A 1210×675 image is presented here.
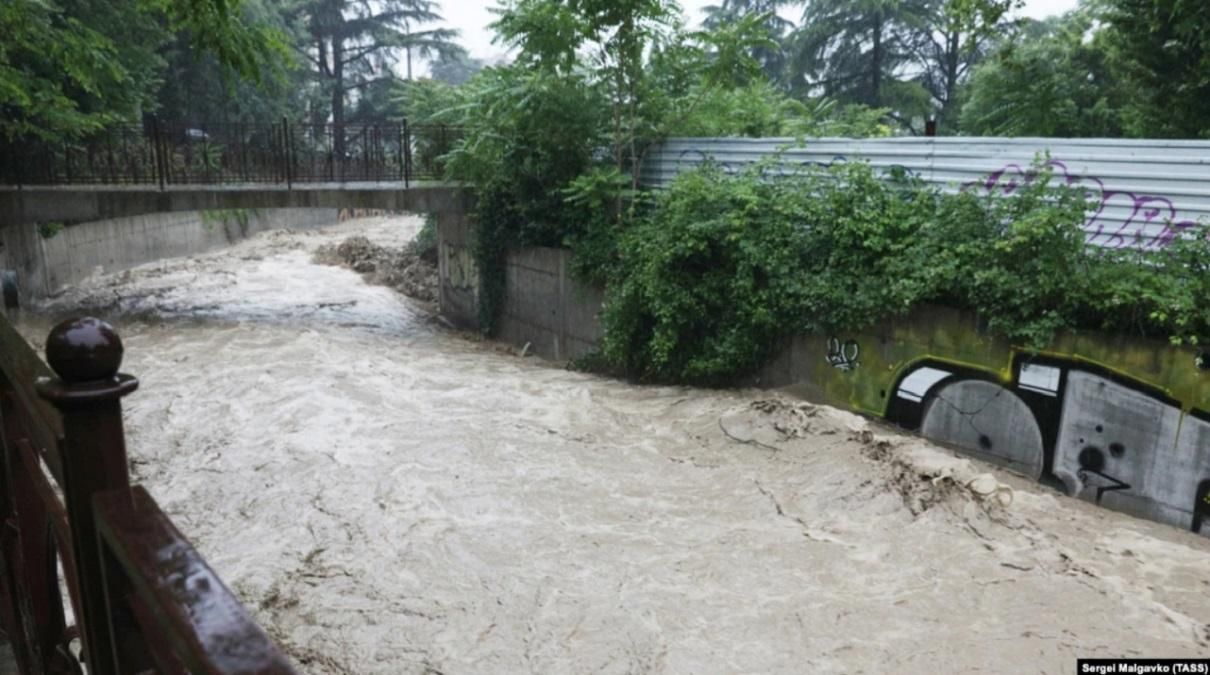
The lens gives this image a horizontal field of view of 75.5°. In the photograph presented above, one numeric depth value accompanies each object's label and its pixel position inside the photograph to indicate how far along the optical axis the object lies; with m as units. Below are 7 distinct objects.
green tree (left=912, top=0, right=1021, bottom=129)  26.84
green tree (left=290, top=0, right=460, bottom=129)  38.91
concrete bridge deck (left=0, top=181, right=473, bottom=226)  15.34
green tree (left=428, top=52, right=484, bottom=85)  64.62
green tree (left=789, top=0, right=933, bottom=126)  26.94
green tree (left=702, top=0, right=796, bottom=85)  33.53
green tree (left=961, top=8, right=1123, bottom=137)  16.72
